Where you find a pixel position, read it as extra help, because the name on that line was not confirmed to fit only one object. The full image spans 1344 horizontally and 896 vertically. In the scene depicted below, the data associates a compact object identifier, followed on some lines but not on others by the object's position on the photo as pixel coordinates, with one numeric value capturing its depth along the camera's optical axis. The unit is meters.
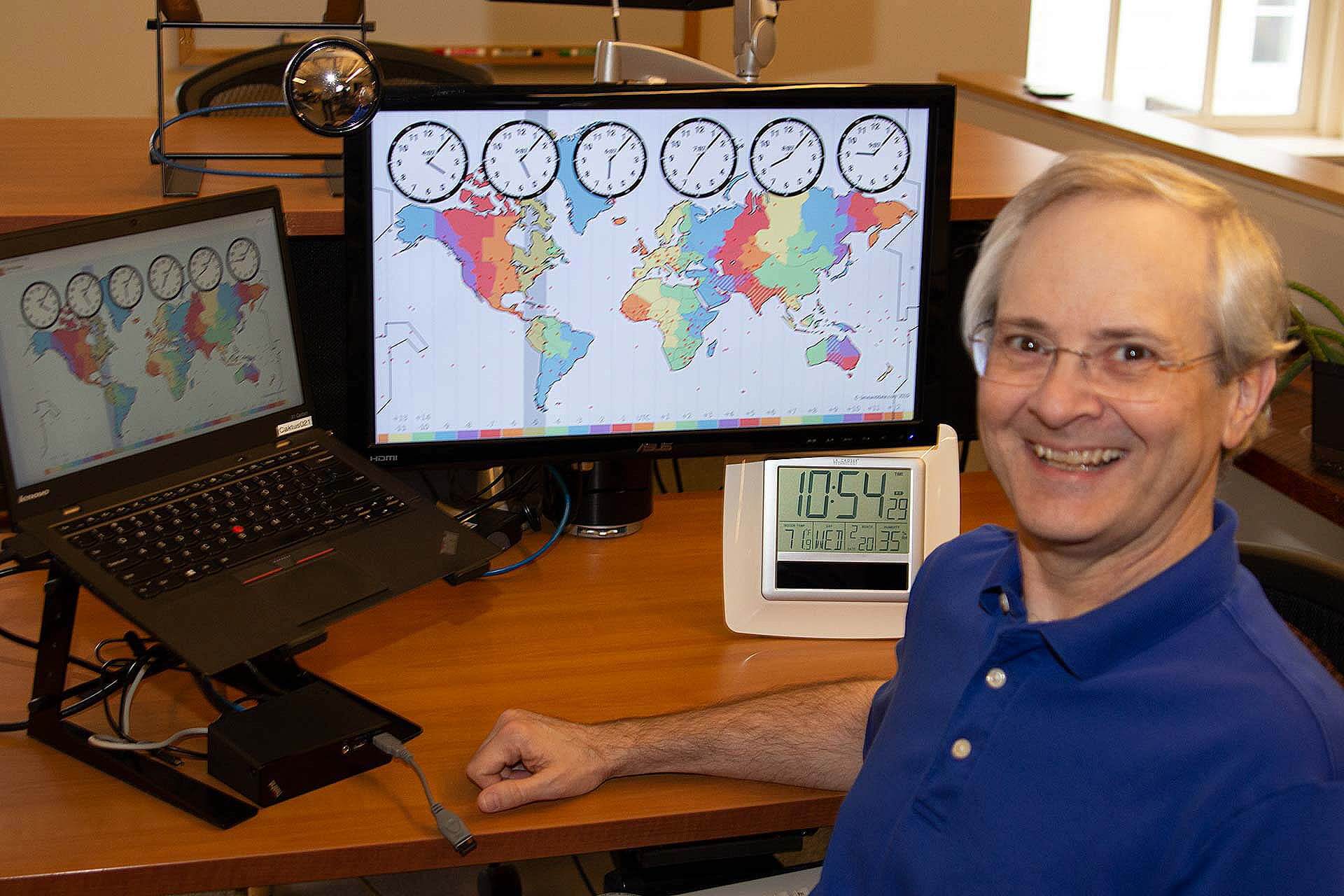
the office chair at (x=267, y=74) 2.61
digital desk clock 1.41
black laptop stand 1.08
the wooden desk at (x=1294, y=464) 1.86
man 0.82
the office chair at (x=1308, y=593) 1.09
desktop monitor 1.27
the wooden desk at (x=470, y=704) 1.04
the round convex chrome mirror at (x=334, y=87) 1.24
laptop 1.17
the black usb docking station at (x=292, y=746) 1.09
